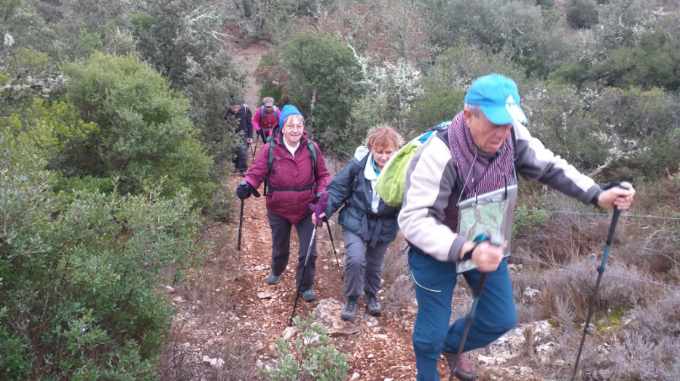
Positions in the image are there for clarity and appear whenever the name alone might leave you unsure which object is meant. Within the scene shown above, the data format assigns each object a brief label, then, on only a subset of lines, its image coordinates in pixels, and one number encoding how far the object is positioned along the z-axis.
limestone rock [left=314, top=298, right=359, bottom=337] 4.91
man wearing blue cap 2.66
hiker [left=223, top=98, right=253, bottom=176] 10.71
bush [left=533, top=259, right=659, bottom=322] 4.72
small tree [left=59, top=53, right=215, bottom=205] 6.73
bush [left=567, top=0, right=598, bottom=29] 22.89
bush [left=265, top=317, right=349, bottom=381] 3.32
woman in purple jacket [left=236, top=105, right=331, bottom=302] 5.20
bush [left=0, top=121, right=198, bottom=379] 2.94
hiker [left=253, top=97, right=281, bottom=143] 10.30
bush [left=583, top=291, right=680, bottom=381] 3.59
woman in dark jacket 4.65
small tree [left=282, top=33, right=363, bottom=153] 13.45
